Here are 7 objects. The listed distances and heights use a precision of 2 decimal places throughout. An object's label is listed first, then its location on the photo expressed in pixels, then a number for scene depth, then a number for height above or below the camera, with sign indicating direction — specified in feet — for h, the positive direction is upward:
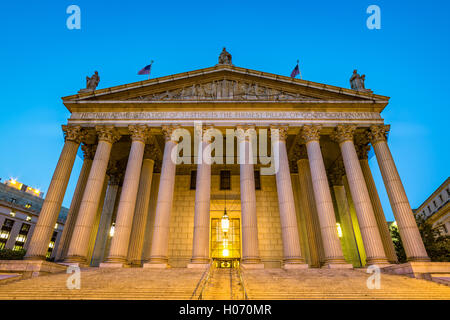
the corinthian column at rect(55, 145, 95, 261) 64.28 +17.27
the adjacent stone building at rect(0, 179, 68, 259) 199.00 +43.60
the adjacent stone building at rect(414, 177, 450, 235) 142.10 +40.19
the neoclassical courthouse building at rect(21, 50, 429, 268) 56.59 +25.47
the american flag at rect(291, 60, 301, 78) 74.12 +53.24
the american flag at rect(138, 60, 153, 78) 74.33 +53.76
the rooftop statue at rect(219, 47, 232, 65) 76.23 +58.79
